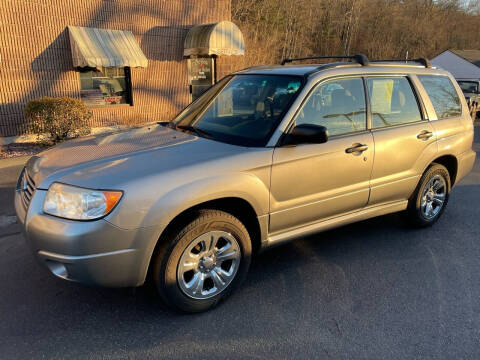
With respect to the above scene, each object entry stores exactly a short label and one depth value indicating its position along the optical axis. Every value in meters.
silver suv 2.63
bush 9.23
